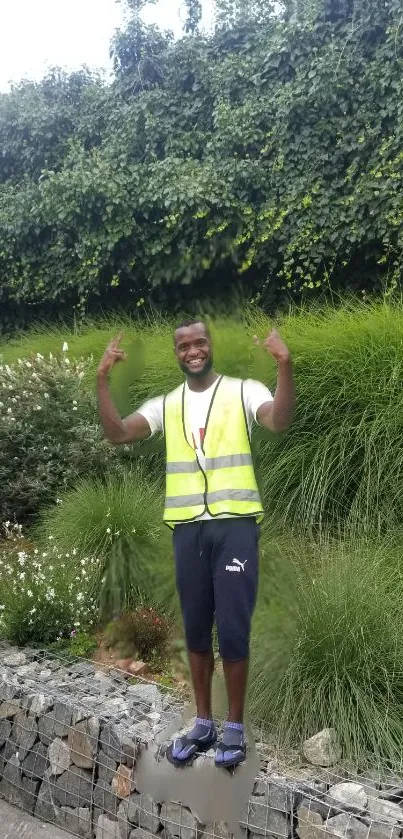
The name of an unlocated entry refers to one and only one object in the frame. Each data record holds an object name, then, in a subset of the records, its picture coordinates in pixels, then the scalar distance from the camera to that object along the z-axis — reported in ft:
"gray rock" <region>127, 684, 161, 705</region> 11.41
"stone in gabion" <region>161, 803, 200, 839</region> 9.45
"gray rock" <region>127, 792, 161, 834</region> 9.85
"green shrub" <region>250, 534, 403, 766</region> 9.59
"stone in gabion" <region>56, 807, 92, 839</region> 10.85
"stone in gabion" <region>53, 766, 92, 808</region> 10.86
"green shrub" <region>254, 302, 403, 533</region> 14.52
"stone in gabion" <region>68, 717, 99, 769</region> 10.69
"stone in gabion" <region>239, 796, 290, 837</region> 8.87
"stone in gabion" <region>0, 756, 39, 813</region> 11.70
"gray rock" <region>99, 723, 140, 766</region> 10.12
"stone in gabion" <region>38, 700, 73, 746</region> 11.12
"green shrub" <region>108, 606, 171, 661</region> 12.84
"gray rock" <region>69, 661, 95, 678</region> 12.55
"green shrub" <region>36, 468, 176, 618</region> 13.79
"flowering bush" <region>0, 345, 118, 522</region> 17.94
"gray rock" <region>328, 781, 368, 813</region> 8.66
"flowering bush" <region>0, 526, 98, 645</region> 13.44
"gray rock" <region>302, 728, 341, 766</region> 9.46
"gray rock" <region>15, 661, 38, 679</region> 12.55
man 7.32
